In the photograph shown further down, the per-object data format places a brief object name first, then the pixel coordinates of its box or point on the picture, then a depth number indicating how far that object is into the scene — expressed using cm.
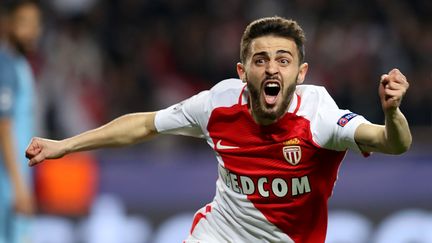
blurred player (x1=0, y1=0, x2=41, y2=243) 1487
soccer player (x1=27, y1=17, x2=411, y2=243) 1025
